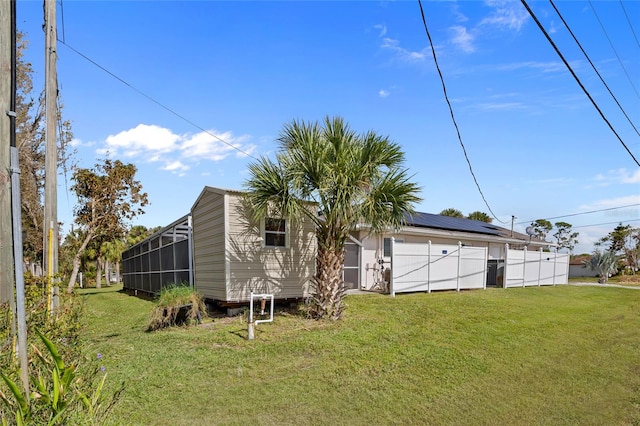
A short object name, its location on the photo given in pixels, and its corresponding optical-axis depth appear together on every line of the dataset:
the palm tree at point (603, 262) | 26.56
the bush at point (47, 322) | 4.25
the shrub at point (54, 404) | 2.63
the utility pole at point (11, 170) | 2.60
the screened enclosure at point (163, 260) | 14.20
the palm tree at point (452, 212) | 51.09
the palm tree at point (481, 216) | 49.38
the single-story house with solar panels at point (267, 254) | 10.84
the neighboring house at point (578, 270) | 40.81
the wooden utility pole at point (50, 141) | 6.85
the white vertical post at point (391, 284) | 13.48
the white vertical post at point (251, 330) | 8.39
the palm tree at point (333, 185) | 9.93
